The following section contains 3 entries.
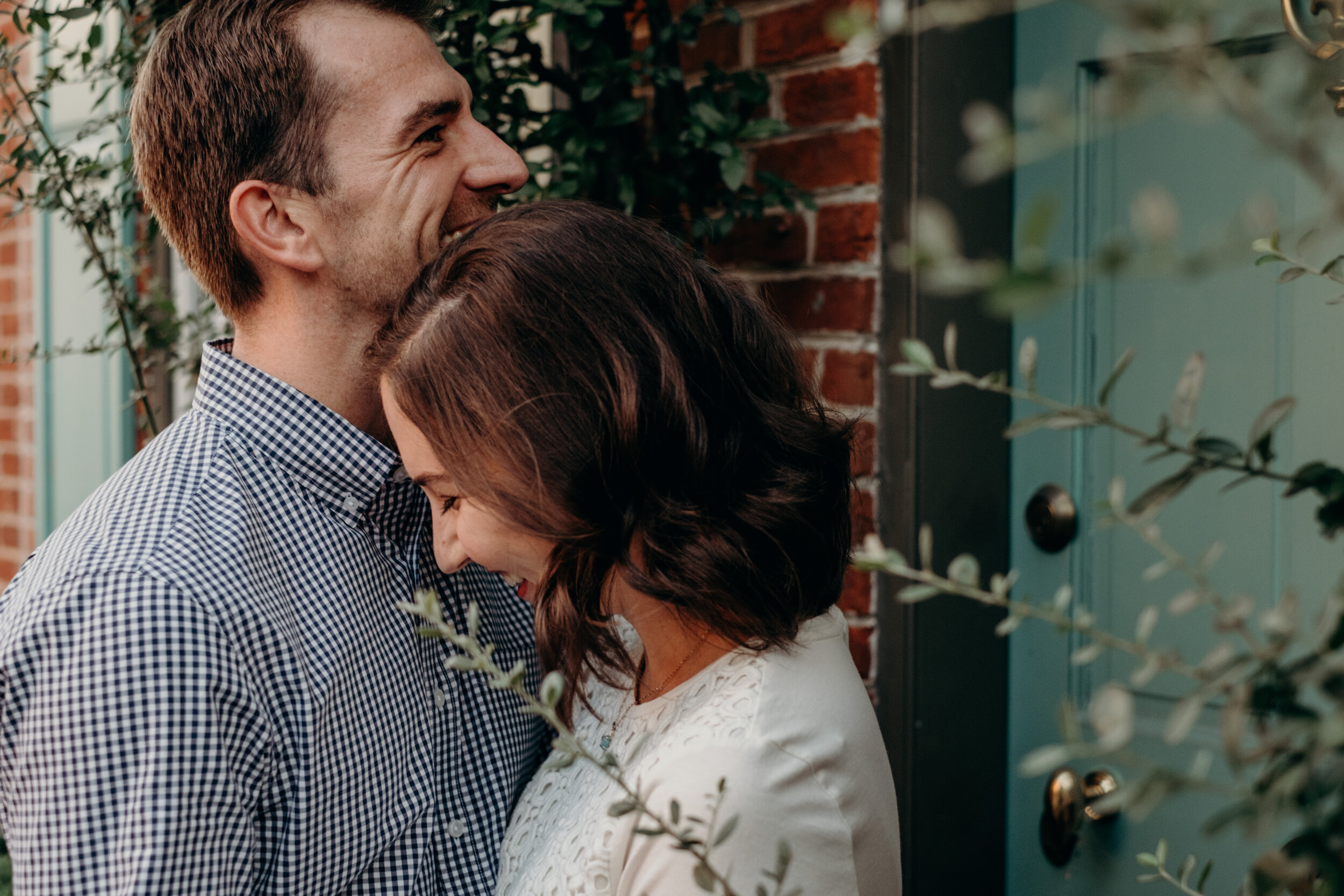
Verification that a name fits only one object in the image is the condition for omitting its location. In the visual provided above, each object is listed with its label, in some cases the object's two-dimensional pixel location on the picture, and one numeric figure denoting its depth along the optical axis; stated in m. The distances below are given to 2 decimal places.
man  1.03
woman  1.06
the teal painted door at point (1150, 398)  1.51
